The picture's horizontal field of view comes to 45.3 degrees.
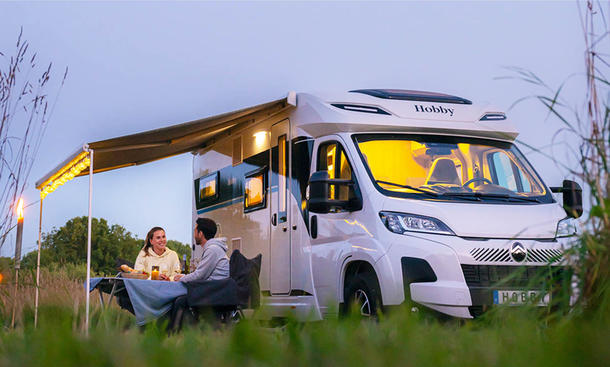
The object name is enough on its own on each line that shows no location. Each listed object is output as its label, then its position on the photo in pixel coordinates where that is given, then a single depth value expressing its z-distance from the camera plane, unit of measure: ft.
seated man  24.70
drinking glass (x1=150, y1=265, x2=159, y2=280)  27.47
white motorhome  20.45
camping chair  23.20
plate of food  26.94
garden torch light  18.58
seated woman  32.17
